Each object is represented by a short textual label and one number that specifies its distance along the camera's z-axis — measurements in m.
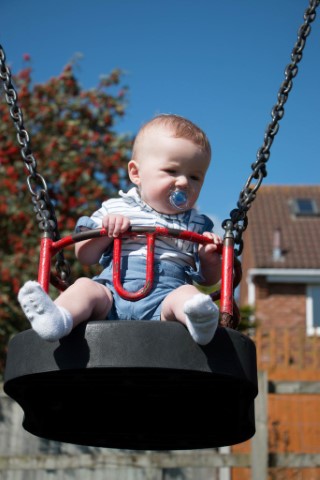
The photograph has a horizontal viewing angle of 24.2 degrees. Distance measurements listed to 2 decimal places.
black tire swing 1.91
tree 7.29
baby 2.11
